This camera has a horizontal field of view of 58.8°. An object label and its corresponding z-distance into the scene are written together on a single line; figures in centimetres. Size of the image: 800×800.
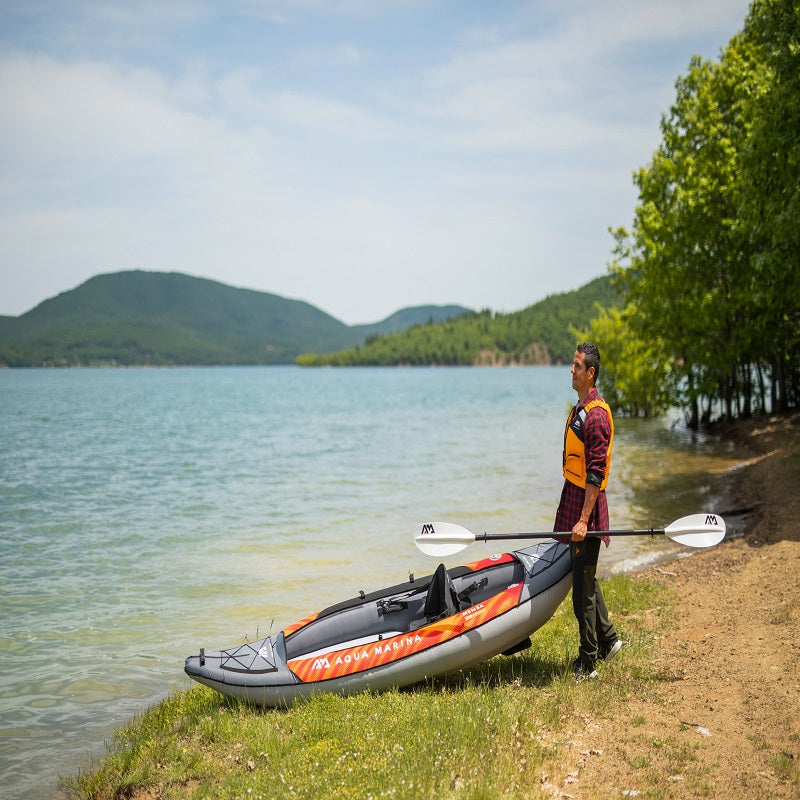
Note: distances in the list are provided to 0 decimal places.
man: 614
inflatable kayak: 644
